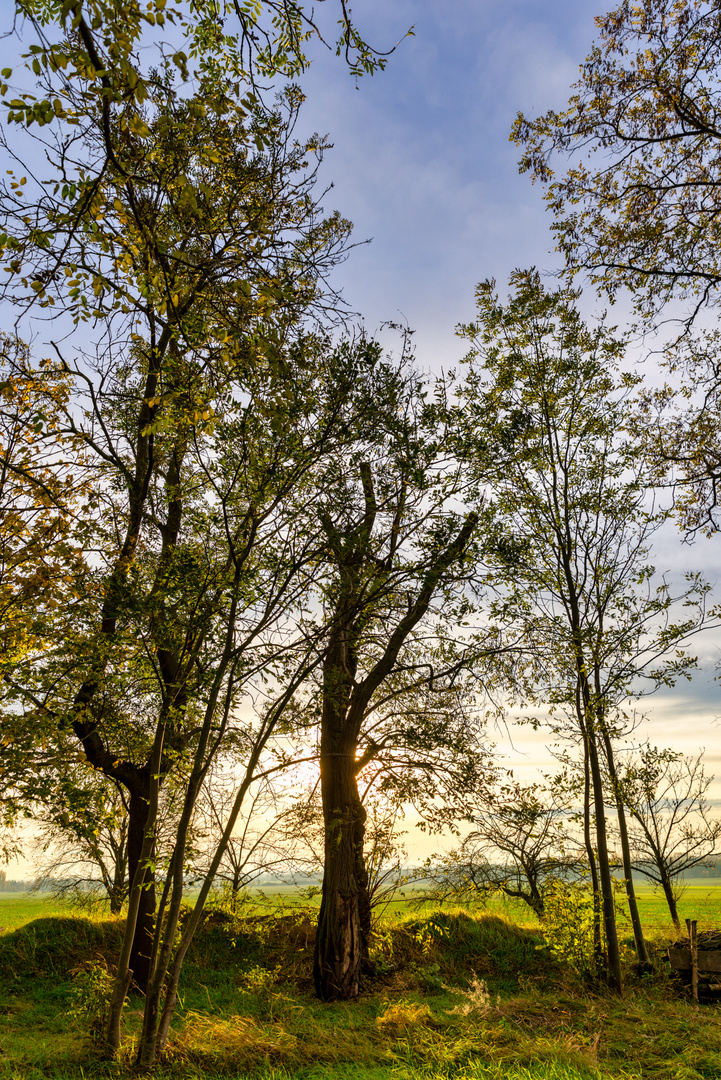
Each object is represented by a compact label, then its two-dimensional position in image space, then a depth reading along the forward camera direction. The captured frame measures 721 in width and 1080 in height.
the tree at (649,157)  7.63
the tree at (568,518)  9.91
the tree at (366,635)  6.41
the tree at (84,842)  6.88
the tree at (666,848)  12.91
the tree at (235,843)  10.42
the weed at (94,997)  7.08
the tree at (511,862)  9.44
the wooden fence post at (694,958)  9.69
